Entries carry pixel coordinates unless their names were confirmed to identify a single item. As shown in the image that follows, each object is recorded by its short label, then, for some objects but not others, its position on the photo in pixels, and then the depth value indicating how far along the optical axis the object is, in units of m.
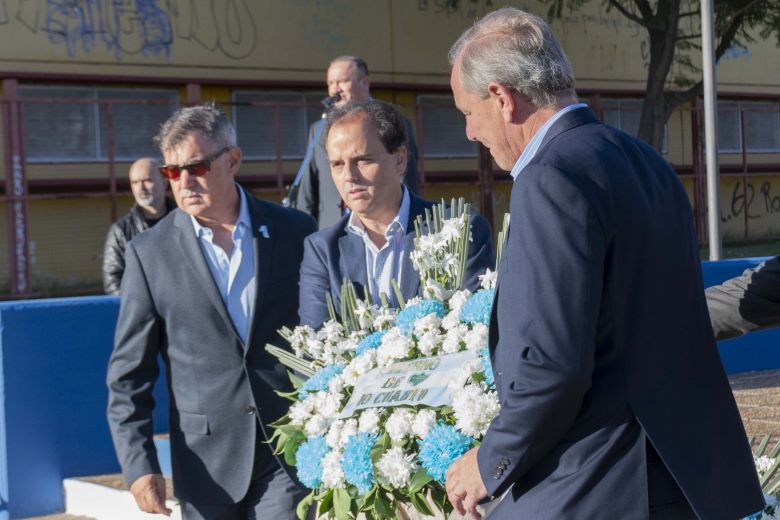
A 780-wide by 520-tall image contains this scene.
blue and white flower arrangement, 3.17
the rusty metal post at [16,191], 19.34
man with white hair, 2.54
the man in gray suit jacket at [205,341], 4.56
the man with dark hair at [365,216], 4.14
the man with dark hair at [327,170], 7.44
